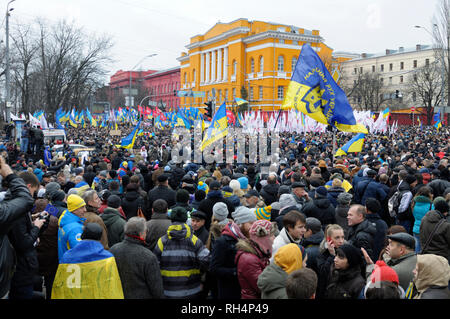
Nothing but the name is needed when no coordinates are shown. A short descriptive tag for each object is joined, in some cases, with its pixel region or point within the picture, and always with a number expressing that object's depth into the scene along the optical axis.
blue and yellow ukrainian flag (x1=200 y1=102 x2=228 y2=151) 13.21
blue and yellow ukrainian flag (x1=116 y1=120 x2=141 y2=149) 16.38
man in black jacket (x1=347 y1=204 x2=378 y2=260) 5.00
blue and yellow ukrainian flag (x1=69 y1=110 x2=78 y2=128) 35.91
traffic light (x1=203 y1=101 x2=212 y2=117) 19.30
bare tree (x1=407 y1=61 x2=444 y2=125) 60.62
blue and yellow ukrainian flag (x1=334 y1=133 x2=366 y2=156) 14.29
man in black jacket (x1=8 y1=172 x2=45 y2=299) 3.91
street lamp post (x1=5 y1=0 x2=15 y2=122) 25.38
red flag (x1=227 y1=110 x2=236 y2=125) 23.91
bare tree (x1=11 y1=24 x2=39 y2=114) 46.31
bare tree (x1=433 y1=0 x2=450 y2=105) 42.78
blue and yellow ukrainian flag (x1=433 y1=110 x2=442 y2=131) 35.69
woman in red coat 4.01
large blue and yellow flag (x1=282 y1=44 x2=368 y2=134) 10.43
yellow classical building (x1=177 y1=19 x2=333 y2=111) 66.56
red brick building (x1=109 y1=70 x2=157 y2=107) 106.62
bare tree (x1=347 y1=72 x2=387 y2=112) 71.94
